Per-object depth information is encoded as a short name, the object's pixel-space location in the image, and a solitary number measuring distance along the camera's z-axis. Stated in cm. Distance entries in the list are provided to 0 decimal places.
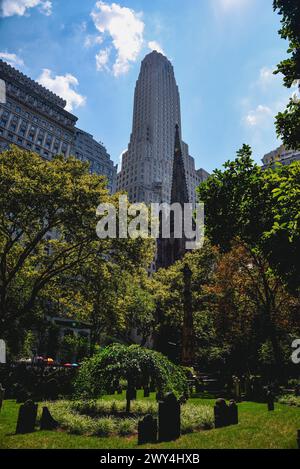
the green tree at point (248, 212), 1127
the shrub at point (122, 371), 1189
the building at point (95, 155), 8356
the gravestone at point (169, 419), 835
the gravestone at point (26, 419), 853
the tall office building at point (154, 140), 11343
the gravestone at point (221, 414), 983
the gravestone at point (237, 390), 1680
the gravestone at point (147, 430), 785
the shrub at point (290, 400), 1427
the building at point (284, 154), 8806
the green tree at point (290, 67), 1107
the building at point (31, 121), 6700
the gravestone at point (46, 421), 910
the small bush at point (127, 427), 908
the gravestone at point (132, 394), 1201
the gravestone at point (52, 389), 1603
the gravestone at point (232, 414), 1002
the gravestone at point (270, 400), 1282
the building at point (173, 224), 5881
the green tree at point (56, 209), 1719
